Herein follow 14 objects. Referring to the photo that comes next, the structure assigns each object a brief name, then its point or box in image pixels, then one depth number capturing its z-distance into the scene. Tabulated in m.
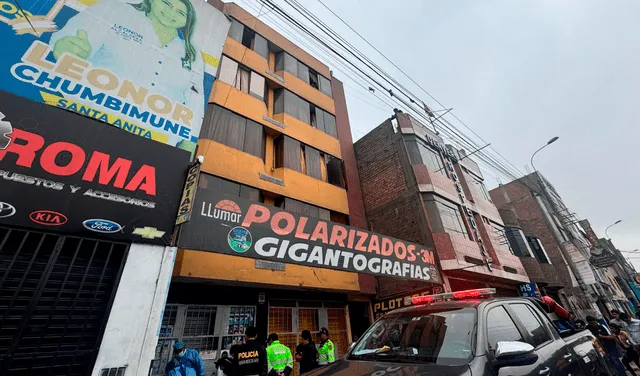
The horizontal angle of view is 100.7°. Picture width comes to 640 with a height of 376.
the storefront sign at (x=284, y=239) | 5.09
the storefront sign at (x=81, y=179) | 3.87
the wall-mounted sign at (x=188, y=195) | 4.71
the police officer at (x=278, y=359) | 5.46
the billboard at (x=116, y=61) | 5.48
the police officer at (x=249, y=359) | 4.63
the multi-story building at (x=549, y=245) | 17.50
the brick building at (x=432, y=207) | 11.34
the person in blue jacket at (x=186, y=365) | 4.86
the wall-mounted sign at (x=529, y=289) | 14.63
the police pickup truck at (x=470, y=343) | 2.00
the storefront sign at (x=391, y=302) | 10.07
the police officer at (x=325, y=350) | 6.80
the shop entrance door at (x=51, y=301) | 3.37
